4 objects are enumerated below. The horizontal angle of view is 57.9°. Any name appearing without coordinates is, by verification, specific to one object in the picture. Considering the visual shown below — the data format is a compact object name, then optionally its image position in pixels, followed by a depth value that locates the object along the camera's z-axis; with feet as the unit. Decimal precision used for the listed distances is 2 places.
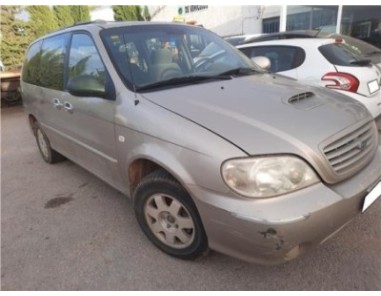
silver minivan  6.42
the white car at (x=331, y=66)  13.61
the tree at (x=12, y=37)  47.96
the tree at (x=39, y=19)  50.92
